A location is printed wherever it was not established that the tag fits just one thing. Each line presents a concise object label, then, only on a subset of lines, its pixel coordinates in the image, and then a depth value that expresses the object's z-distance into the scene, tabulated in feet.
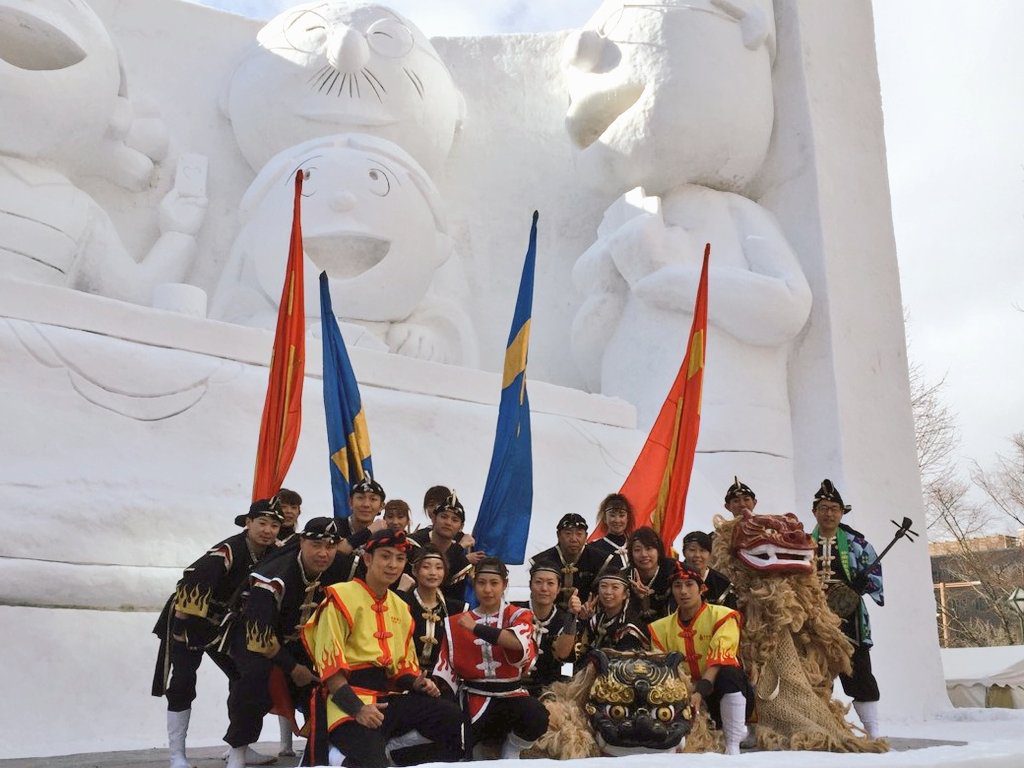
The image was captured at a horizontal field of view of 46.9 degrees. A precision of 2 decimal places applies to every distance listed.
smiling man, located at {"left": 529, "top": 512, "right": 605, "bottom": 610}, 15.26
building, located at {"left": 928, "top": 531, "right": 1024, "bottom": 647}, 59.90
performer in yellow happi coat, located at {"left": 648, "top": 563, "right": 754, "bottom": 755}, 14.12
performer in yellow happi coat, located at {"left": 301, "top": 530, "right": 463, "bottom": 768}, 11.69
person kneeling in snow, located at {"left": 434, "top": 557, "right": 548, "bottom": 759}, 12.69
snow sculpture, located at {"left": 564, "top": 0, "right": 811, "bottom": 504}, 26.55
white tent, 31.12
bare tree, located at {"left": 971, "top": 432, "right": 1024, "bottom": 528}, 62.95
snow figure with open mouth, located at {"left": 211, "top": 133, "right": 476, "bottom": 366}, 24.39
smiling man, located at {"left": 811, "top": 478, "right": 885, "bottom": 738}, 16.75
